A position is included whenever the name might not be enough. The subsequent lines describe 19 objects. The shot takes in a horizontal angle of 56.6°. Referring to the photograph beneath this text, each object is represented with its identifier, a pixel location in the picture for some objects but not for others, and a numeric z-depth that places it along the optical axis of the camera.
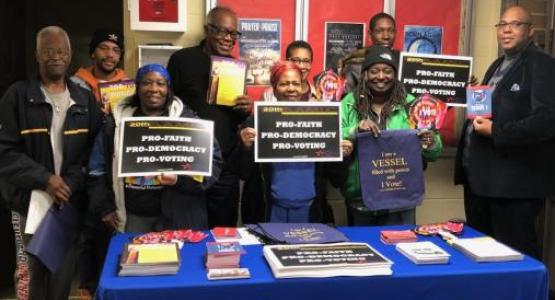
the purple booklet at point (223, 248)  1.92
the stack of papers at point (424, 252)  1.98
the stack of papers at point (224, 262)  1.81
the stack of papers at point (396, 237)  2.24
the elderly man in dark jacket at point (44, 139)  2.55
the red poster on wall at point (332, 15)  3.82
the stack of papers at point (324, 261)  1.84
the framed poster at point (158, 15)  3.56
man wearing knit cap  3.04
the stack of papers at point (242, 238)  2.21
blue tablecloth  1.75
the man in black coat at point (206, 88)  3.01
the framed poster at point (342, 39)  3.84
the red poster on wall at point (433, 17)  3.91
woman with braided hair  2.72
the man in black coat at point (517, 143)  2.77
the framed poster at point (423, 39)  3.93
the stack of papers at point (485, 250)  2.03
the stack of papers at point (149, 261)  1.81
